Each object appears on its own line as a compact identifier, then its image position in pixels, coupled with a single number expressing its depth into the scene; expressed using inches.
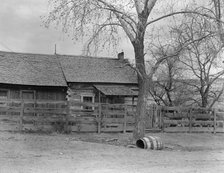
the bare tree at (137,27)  613.3
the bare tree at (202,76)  1085.0
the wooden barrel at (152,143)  573.6
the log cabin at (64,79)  1016.9
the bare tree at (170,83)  1156.4
